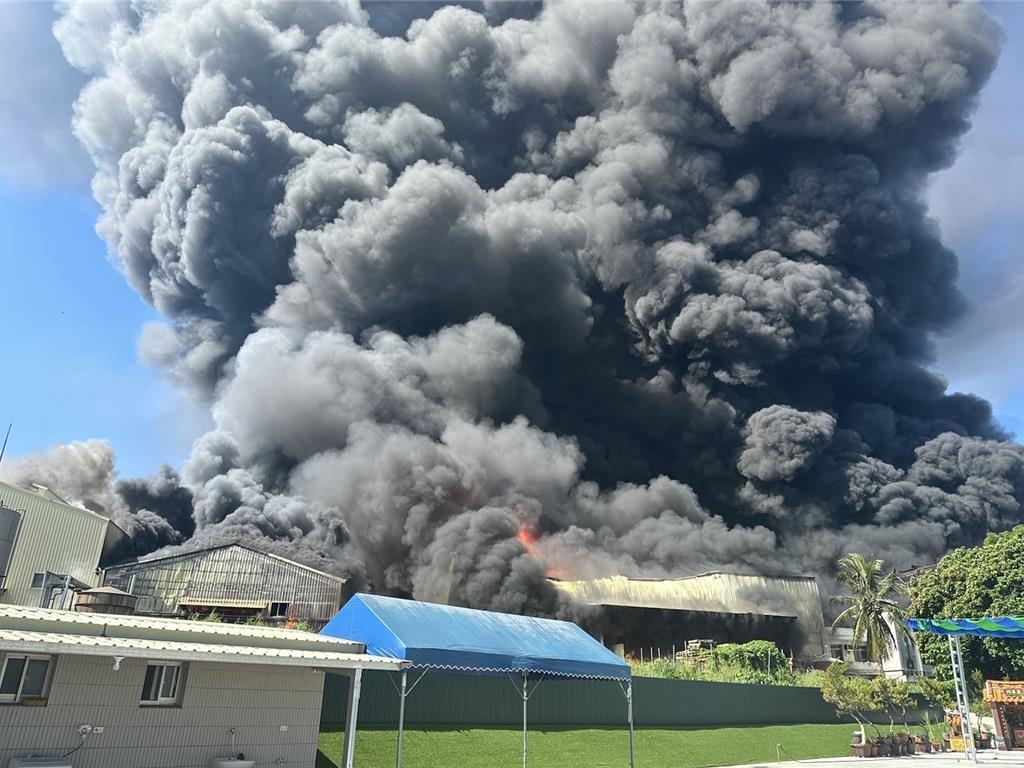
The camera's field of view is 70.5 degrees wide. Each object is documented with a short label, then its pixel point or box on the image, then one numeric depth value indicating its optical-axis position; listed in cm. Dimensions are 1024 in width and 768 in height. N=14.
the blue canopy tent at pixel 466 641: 1470
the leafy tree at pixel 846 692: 3139
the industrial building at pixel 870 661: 5256
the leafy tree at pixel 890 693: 3222
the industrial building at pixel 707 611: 5116
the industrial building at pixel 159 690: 1083
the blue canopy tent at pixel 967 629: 2297
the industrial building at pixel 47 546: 3466
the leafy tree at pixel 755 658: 4244
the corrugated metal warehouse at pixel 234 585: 4100
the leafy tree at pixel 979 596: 3453
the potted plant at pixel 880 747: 2868
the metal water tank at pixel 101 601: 1838
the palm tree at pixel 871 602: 4834
